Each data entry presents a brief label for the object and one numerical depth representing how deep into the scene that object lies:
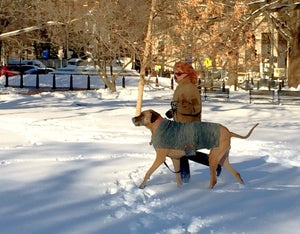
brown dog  7.19
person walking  7.75
